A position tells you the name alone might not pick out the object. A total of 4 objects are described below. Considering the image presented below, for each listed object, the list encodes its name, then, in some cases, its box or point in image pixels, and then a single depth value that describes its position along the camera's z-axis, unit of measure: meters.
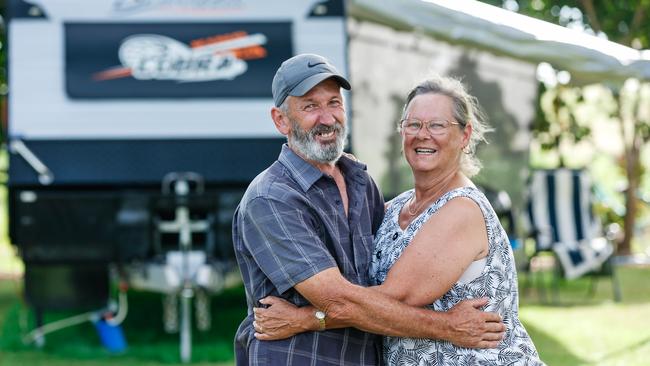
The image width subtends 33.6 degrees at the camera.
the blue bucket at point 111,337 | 7.23
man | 2.97
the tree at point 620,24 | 11.48
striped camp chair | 9.66
